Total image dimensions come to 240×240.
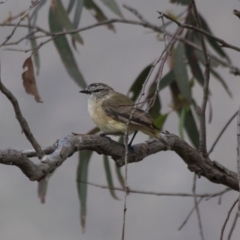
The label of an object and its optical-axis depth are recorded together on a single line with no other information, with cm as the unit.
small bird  602
